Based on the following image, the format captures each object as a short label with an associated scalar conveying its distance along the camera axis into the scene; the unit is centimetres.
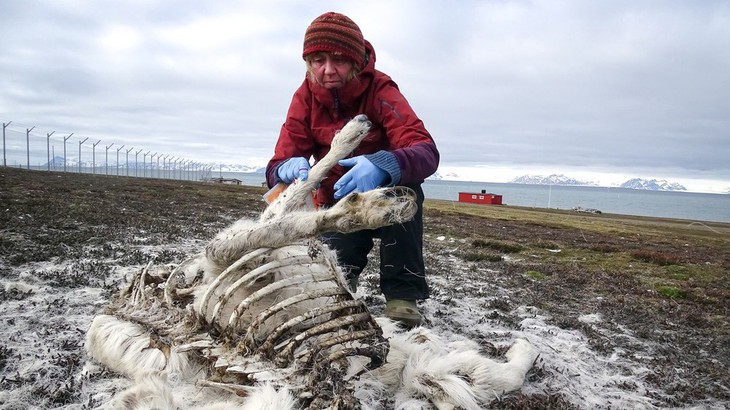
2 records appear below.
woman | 357
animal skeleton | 219
